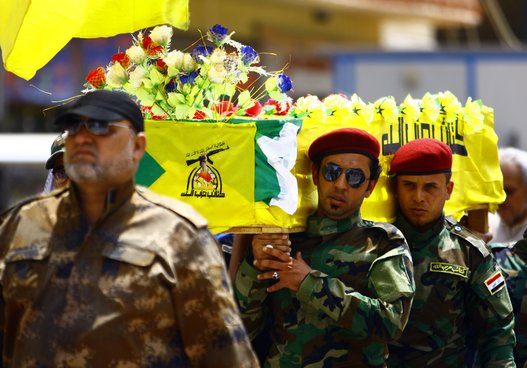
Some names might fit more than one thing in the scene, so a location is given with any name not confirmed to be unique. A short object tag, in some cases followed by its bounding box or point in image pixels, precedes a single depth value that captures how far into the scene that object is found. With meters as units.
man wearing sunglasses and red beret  10.68
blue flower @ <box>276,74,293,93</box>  11.44
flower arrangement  10.95
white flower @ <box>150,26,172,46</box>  11.10
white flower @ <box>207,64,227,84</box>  10.95
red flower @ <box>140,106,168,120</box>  10.91
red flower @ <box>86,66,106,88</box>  11.16
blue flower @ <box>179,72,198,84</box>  10.98
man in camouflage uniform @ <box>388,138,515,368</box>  12.05
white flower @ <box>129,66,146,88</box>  10.95
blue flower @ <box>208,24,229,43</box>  11.18
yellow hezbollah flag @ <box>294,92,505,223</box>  12.26
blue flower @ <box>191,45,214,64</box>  11.03
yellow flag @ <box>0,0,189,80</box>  11.72
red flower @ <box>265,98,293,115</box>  11.41
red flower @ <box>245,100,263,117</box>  11.24
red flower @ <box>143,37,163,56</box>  11.10
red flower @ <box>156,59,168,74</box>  11.06
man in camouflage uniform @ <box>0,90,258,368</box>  8.07
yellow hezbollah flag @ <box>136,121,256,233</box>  10.79
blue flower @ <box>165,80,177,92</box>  11.02
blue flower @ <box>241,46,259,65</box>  11.13
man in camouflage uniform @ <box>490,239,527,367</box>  13.64
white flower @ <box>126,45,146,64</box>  11.03
